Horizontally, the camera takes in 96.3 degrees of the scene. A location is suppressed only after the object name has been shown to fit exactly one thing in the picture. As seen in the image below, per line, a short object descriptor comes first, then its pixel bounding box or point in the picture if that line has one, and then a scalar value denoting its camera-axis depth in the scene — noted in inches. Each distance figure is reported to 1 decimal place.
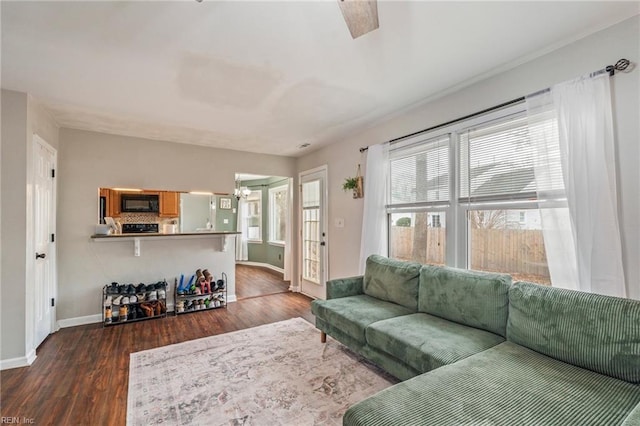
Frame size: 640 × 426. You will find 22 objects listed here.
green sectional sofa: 50.1
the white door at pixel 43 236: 116.2
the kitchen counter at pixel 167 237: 150.3
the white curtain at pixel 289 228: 219.6
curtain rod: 71.4
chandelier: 225.7
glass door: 186.1
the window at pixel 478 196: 89.7
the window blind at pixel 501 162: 88.8
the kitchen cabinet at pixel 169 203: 172.0
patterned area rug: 76.7
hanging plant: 153.3
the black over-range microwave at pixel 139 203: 163.5
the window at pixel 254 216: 314.8
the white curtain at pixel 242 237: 312.8
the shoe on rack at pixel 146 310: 153.3
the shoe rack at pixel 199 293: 164.6
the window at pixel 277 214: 289.6
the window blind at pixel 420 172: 115.3
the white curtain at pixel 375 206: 138.9
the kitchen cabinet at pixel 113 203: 158.6
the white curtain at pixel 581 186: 71.7
